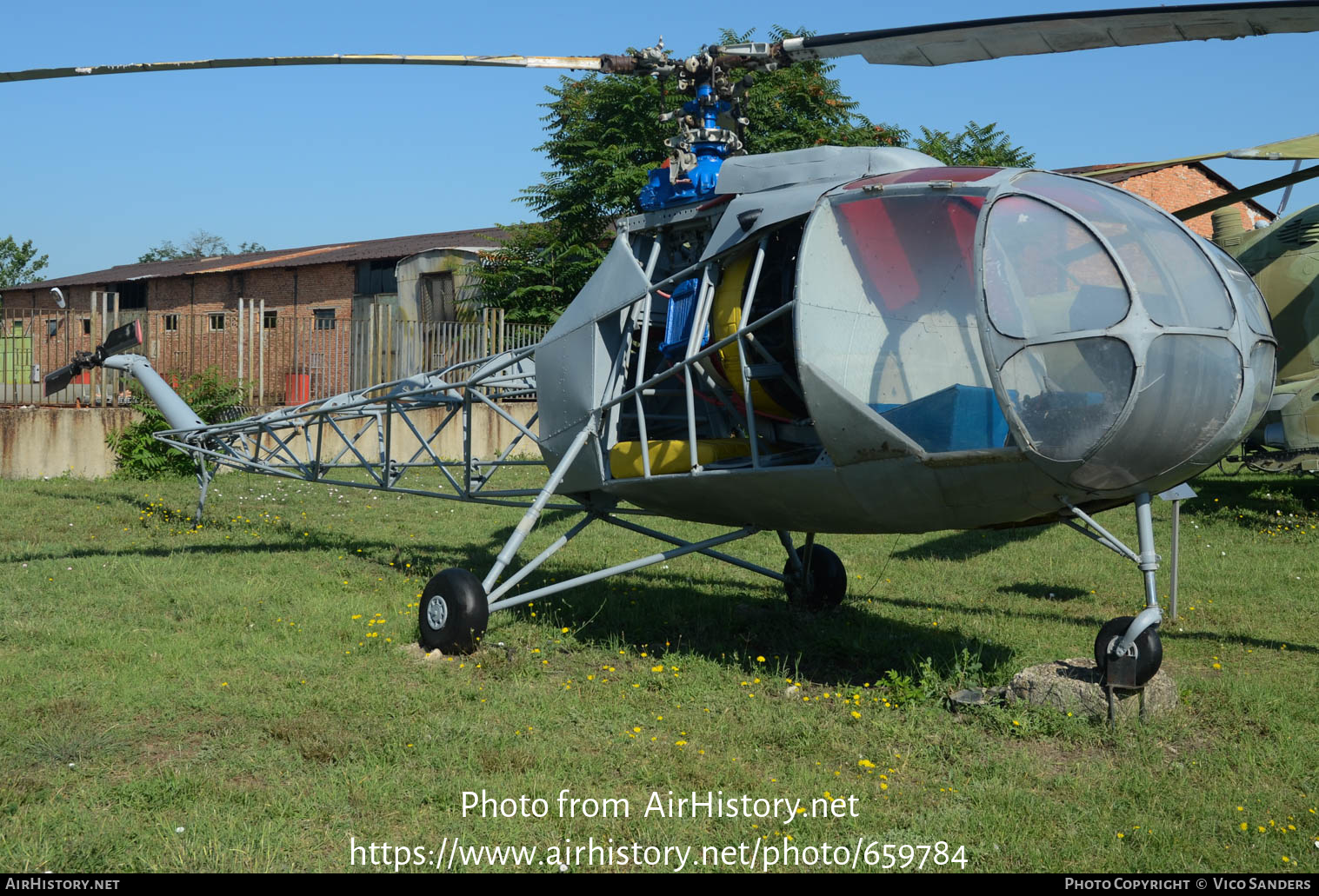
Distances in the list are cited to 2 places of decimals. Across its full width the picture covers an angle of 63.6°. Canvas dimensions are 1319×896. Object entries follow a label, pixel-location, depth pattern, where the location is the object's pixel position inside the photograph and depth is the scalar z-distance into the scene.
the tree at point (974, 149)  32.03
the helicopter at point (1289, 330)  13.04
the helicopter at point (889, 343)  5.06
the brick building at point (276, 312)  18.92
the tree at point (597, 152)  24.86
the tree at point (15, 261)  71.56
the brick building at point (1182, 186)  33.69
